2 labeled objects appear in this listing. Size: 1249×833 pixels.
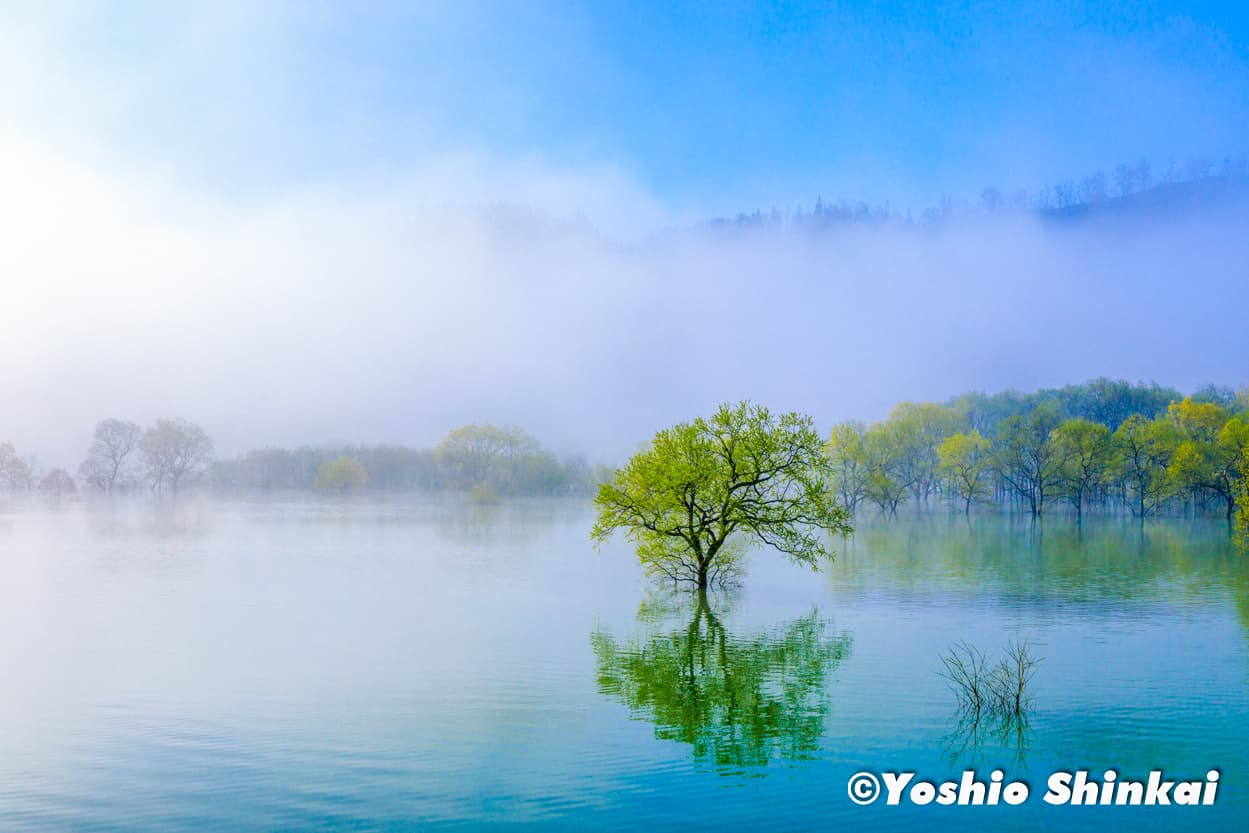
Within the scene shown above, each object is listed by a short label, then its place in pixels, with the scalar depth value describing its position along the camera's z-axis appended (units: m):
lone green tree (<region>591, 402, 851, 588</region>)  44.75
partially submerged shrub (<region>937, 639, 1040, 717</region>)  23.78
